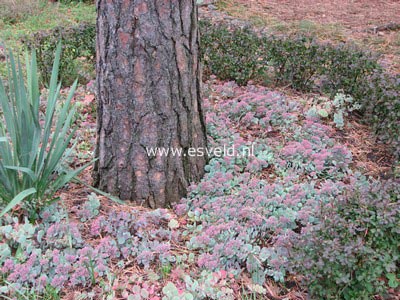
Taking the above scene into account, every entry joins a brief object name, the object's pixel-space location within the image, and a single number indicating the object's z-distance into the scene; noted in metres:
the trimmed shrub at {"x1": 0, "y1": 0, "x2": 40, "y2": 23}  6.33
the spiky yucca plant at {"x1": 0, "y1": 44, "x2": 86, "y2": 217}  2.18
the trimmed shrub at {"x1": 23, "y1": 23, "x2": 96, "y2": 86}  4.09
